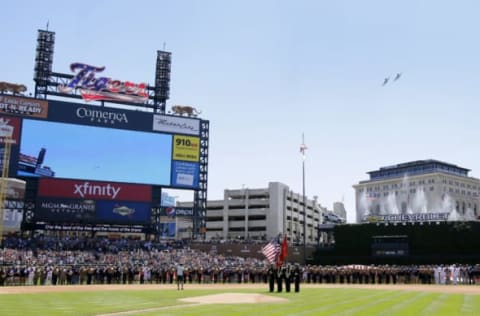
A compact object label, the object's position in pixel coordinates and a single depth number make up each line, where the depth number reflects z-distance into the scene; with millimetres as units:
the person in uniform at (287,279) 32156
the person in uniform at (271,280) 32875
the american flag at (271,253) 36375
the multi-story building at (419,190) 171250
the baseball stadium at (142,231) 48094
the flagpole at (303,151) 58875
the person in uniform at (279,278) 32281
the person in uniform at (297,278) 32725
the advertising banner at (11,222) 95688
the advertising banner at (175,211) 73250
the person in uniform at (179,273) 38928
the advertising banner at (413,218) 71125
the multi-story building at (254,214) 117438
